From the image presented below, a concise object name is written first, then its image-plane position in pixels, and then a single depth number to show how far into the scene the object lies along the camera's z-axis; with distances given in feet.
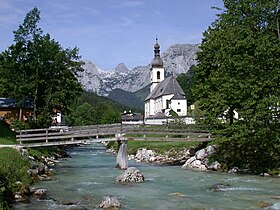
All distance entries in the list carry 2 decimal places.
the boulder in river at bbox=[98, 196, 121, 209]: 51.93
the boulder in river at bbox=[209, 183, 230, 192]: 67.51
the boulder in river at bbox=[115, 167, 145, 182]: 78.07
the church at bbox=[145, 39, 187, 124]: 350.23
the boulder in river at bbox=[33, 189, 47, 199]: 59.63
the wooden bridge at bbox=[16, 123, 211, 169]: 104.27
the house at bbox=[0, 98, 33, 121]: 162.01
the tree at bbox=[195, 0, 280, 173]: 81.41
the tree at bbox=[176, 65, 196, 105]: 436.76
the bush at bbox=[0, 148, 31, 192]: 59.57
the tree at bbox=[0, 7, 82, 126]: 134.41
